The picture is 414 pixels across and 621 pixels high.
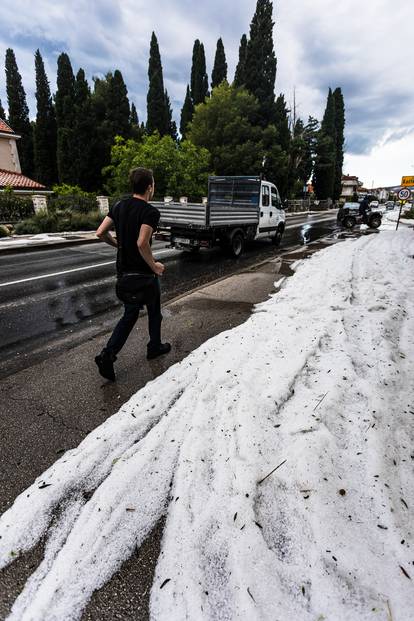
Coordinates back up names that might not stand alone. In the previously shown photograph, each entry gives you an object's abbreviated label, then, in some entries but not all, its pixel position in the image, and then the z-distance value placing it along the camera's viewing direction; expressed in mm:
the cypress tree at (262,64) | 34281
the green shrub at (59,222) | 16344
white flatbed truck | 8867
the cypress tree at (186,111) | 44625
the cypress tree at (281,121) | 35094
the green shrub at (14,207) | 16391
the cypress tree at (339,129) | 56188
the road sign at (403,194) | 18658
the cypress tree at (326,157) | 44531
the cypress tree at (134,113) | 54125
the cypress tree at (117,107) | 33947
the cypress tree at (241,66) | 35156
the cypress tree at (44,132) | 39156
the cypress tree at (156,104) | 37781
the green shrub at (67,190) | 23597
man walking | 2908
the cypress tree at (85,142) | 33094
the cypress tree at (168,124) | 38906
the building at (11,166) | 24391
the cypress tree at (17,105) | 39094
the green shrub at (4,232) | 14961
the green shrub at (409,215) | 30031
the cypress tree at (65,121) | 33594
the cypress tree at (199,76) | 43375
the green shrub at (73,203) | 19141
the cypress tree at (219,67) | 42609
